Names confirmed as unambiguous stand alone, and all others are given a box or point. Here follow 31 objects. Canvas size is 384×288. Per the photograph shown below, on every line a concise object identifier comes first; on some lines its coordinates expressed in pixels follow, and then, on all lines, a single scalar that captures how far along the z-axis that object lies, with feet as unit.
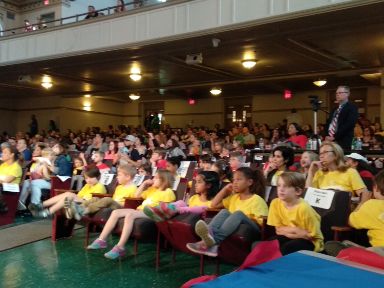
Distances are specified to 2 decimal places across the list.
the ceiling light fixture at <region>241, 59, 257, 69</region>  31.45
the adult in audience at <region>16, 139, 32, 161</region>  27.76
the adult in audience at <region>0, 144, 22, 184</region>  19.66
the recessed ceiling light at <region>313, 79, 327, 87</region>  39.04
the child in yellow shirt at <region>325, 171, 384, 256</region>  8.94
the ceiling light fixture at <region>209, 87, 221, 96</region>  47.58
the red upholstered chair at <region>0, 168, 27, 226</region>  18.91
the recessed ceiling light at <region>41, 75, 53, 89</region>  42.49
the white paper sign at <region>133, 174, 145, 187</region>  17.43
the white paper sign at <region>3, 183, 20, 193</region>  18.85
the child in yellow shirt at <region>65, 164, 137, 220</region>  14.30
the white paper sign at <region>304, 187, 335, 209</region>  11.16
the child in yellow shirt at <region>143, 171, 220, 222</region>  12.85
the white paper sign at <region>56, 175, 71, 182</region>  21.90
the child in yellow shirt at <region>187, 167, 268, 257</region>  10.68
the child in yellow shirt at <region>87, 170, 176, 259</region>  13.00
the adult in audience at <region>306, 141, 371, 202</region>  12.23
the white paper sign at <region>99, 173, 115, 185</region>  18.48
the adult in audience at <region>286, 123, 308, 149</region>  21.86
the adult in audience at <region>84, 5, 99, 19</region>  34.10
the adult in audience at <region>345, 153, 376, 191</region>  14.92
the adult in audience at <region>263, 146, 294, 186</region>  14.96
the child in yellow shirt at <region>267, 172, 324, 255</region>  9.93
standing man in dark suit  16.47
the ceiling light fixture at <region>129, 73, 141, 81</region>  38.52
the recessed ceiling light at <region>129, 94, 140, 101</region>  52.31
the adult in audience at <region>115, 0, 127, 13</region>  32.37
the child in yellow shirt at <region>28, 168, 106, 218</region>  16.97
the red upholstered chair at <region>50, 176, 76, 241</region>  16.11
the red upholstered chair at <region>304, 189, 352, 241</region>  10.91
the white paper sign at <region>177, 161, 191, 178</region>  21.05
